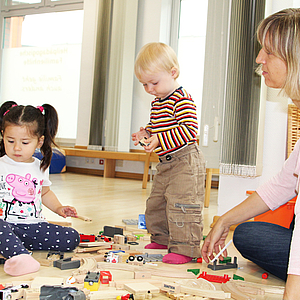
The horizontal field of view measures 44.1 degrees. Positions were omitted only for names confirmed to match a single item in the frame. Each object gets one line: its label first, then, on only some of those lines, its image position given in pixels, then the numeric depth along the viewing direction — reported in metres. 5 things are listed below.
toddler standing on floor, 1.36
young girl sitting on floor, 1.34
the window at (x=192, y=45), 4.73
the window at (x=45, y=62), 5.51
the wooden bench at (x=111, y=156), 3.96
